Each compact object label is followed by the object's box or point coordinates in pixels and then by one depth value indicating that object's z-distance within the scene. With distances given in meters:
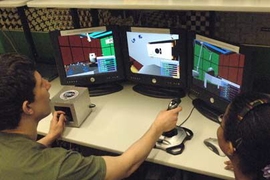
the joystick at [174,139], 1.45
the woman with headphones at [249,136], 0.97
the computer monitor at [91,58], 1.88
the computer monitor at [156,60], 1.72
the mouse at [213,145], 1.40
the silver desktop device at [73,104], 1.66
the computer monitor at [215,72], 1.45
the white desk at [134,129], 1.38
